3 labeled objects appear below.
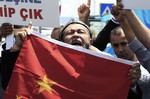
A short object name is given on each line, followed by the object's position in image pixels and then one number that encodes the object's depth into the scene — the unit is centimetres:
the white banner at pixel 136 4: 291
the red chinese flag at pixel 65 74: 284
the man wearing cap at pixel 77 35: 311
